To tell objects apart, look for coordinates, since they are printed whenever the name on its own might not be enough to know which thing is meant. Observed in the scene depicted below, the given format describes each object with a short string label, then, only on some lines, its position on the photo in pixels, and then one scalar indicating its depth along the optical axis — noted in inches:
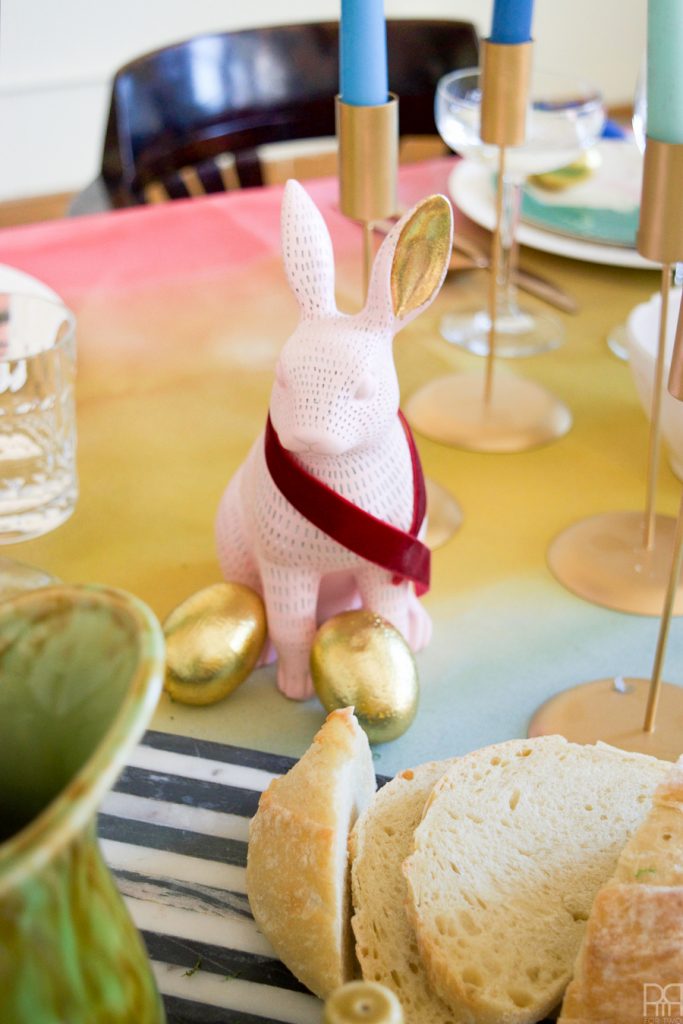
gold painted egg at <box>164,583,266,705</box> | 27.6
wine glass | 42.9
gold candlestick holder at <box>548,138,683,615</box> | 30.9
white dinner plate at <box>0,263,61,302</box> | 42.1
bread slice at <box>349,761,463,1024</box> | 20.3
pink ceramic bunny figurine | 24.8
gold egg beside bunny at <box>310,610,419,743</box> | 26.0
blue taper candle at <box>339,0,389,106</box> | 27.9
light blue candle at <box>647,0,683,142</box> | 23.2
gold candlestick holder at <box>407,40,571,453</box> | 33.9
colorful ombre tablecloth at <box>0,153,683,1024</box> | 23.9
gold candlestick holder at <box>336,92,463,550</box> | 29.7
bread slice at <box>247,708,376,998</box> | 20.5
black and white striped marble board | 21.1
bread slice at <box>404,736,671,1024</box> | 19.8
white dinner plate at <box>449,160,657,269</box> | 47.8
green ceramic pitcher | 12.9
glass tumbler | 32.8
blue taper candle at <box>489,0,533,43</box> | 32.9
